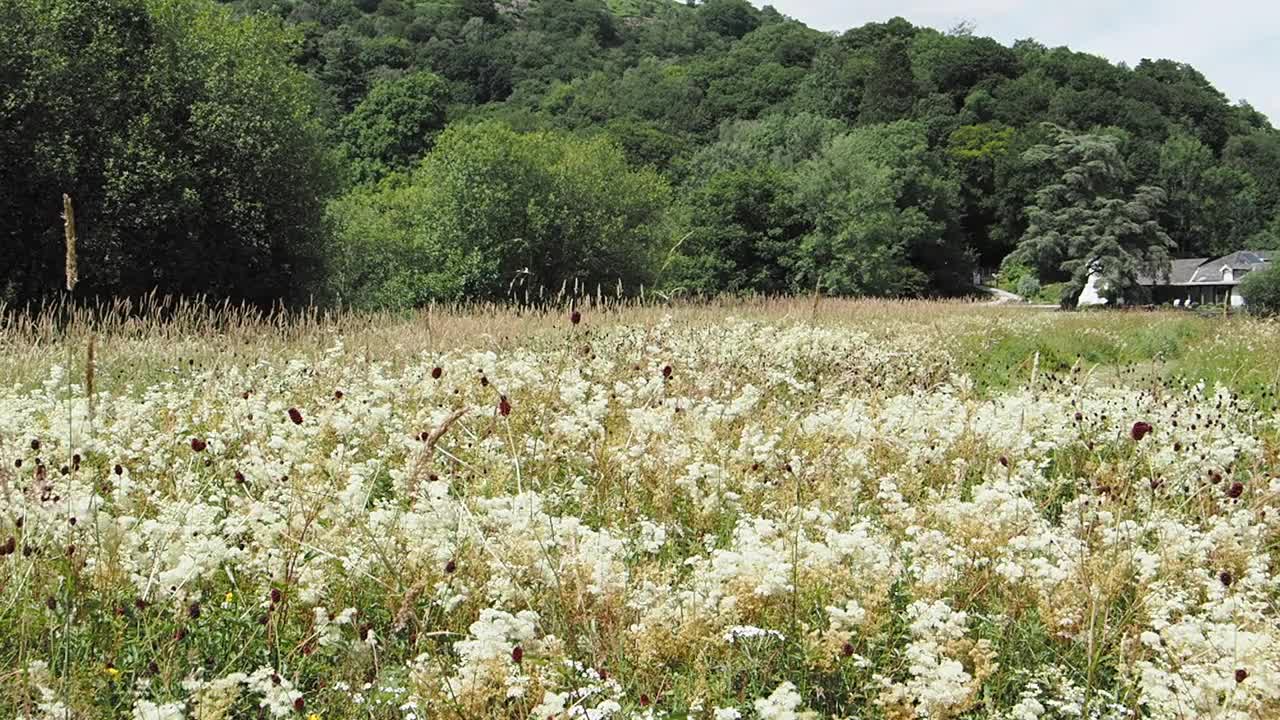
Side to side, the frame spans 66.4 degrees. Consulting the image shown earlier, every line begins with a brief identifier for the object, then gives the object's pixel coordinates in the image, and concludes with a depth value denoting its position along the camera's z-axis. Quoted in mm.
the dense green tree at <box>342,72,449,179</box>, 81500
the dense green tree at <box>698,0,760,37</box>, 158250
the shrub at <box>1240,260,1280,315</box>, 59250
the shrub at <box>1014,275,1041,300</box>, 75375
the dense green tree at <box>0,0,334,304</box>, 22875
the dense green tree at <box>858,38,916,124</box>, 97125
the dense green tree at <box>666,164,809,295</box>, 58562
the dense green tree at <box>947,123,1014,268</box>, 93062
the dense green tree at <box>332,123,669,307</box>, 42844
